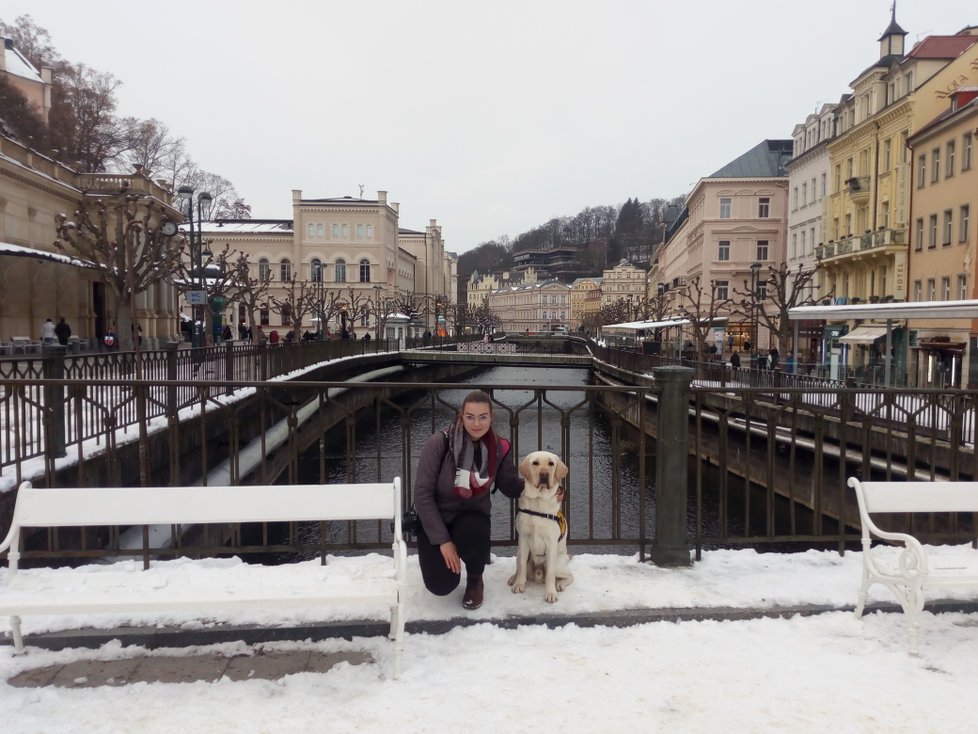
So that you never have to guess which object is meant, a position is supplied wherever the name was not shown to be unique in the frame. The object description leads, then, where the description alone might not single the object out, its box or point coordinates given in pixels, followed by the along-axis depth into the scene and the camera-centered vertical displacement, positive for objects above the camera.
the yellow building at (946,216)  28.56 +4.45
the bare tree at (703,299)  61.28 +2.08
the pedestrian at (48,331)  24.70 -0.21
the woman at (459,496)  4.43 -1.04
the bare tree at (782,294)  31.34 +1.67
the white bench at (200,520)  3.65 -1.10
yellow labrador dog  4.54 -1.24
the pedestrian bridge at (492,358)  50.99 -2.53
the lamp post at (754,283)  34.18 +1.93
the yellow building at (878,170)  35.09 +8.05
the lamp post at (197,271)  24.75 +2.02
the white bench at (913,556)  3.97 -1.31
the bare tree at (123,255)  21.58 +2.13
